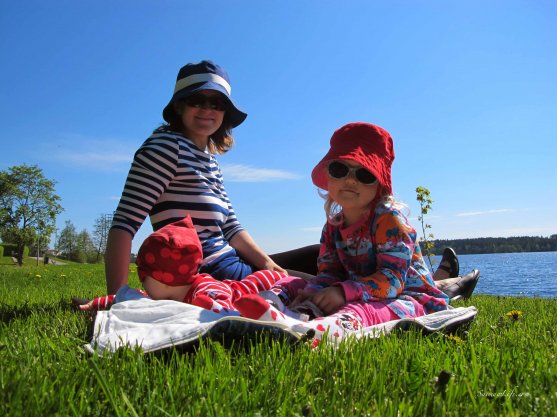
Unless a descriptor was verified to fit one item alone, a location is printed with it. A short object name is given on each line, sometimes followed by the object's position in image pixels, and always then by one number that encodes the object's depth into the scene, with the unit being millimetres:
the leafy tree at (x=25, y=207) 51156
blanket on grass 1986
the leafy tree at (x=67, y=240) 83438
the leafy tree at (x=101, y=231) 75188
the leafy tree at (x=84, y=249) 73938
